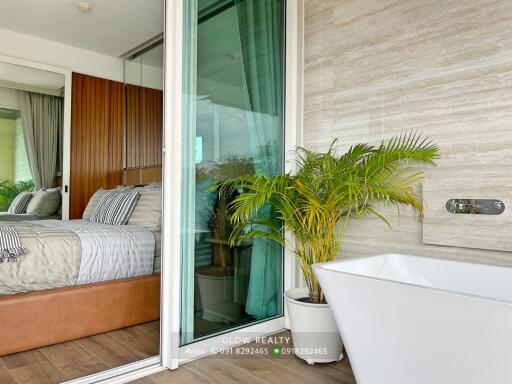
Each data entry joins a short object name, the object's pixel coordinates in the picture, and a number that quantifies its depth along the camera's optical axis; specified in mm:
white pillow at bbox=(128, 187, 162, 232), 3033
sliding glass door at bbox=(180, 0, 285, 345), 2186
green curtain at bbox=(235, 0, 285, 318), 2529
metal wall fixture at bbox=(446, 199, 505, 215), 1873
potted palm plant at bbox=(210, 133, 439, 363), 2113
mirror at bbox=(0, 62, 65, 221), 4125
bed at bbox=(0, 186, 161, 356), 2265
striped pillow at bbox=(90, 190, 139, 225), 3182
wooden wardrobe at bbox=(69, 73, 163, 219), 4492
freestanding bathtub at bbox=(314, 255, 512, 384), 1194
